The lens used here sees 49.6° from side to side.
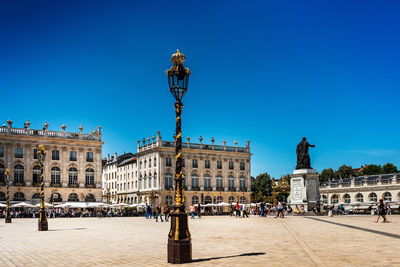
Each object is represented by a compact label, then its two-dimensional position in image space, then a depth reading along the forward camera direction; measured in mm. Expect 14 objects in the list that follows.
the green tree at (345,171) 99312
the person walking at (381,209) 24484
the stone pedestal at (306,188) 33844
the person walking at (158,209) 35769
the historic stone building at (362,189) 71125
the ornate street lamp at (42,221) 22361
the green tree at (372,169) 95625
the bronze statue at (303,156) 34406
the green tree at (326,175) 100062
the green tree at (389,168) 94288
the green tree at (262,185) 91812
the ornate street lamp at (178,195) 9703
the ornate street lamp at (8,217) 34766
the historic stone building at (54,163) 62219
